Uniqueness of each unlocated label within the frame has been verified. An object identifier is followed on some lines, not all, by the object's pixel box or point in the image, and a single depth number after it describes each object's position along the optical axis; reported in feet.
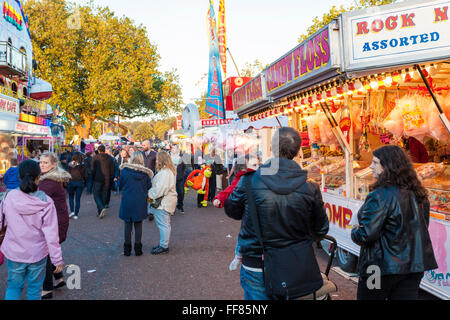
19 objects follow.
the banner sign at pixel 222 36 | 61.93
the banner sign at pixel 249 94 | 25.75
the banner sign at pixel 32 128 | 42.82
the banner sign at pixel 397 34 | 12.01
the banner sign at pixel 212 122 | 59.37
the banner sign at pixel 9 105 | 38.99
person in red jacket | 9.74
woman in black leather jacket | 8.39
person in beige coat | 21.07
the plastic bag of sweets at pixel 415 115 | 15.43
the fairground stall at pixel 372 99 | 12.66
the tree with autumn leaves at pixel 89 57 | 82.43
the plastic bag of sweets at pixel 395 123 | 16.70
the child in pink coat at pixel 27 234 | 11.10
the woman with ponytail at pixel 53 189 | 14.58
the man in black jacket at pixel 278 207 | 7.72
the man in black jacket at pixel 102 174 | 32.96
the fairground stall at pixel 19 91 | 40.07
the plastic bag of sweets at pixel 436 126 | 14.71
